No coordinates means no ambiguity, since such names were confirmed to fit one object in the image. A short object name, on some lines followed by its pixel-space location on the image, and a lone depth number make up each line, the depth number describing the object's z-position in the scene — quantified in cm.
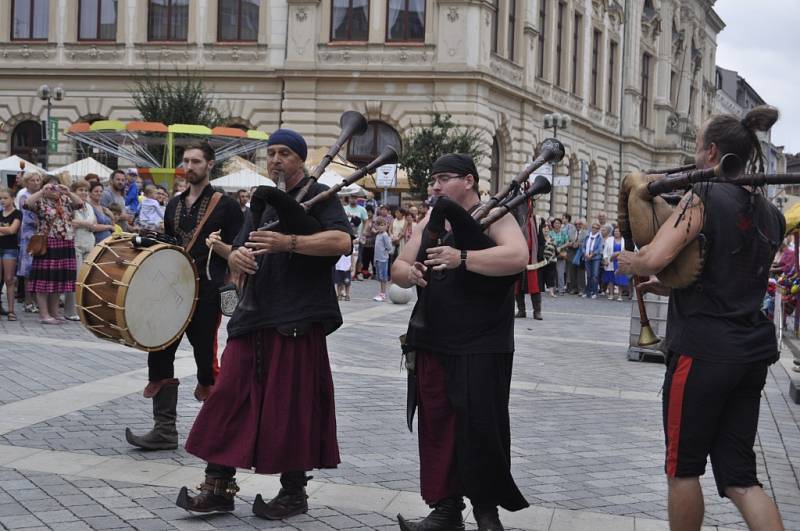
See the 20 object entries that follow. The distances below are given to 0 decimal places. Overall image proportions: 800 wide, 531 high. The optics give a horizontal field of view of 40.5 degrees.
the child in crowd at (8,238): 1419
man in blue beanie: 533
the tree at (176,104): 3222
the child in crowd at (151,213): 1496
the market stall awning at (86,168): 2638
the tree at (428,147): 3102
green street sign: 3109
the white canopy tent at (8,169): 2617
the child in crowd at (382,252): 2008
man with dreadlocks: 422
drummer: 688
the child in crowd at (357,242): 2338
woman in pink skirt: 1378
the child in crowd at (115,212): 1509
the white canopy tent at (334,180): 2509
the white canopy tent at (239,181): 2548
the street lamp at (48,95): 3192
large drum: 639
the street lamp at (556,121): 3447
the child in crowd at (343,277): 1864
